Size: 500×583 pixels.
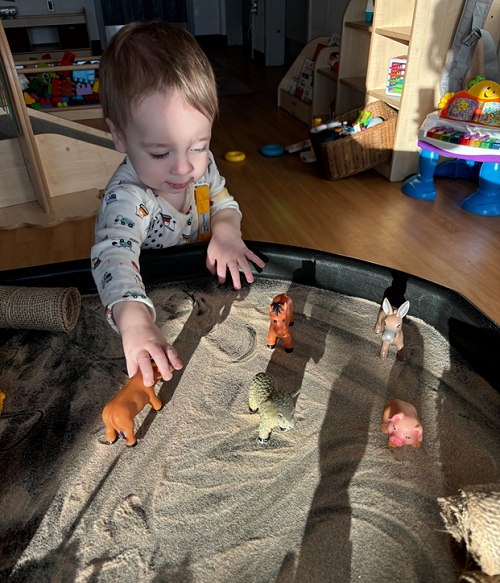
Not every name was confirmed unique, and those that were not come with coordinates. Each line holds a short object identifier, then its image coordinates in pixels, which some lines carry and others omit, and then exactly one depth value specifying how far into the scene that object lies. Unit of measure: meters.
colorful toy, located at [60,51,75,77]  2.71
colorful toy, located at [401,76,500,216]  1.54
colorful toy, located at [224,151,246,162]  2.25
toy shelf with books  2.56
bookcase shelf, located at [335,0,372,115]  2.14
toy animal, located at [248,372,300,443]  0.70
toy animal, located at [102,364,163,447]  0.67
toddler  0.70
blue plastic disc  2.32
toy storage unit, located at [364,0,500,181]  1.67
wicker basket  1.90
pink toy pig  0.68
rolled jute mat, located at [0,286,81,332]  0.90
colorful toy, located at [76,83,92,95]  2.73
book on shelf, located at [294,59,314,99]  2.75
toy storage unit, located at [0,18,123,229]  1.69
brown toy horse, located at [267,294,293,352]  0.83
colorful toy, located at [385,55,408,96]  1.94
